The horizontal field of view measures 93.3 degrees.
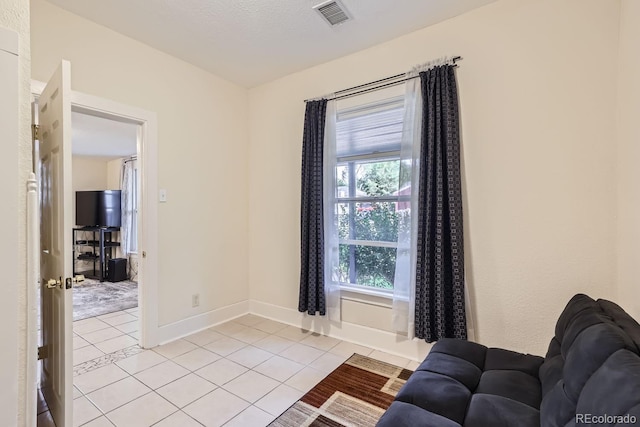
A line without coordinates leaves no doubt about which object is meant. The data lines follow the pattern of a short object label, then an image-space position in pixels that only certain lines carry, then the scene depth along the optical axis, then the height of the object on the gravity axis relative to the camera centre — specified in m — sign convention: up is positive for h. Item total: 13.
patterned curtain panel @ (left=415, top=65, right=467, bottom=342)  2.20 -0.06
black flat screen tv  6.06 +0.06
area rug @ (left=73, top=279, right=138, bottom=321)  3.94 -1.32
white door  1.50 -0.15
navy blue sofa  0.84 -0.73
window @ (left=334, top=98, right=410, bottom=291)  2.70 +0.18
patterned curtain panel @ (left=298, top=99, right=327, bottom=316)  2.90 -0.04
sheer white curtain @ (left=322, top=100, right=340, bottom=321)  2.88 +0.01
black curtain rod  2.55 +1.11
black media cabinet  5.89 -0.82
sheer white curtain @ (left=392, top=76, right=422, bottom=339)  2.40 -0.06
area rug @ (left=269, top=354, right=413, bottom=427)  1.78 -1.23
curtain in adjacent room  6.09 +0.02
